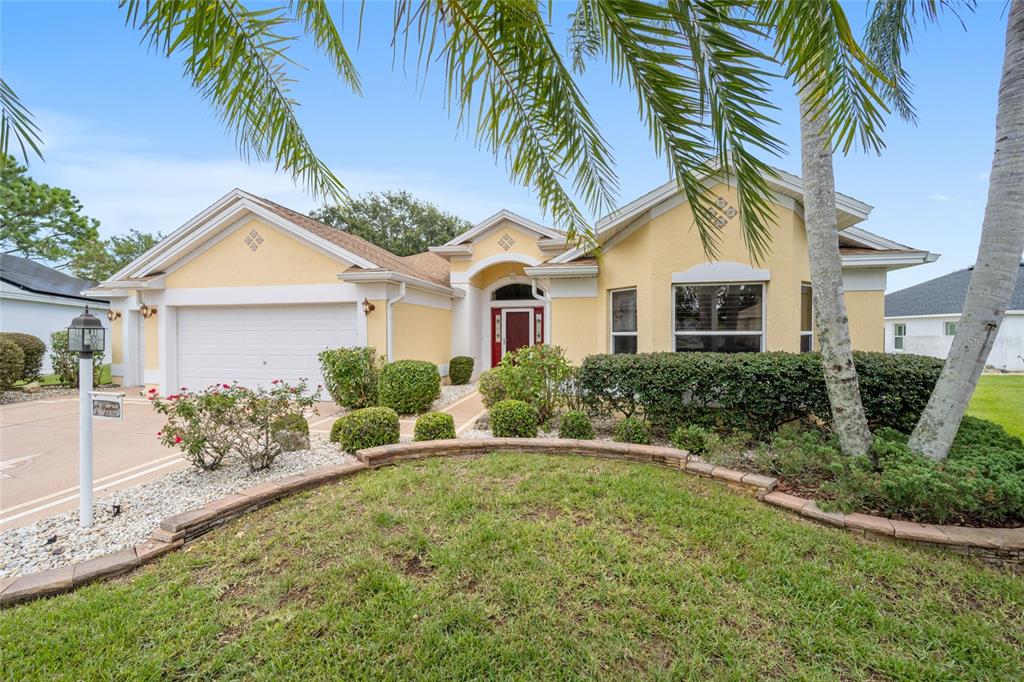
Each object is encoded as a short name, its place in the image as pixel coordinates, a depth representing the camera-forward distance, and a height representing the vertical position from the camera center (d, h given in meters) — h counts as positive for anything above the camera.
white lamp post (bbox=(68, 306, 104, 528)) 4.04 -0.46
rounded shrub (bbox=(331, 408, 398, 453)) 5.93 -1.20
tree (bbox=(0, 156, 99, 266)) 22.20 +6.98
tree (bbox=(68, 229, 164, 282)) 29.30 +6.58
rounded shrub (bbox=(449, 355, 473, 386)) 13.86 -0.84
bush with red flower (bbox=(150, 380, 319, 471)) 5.05 -0.95
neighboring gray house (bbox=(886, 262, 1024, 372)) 21.02 +1.14
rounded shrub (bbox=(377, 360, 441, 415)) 9.09 -0.93
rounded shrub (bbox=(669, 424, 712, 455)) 5.62 -1.29
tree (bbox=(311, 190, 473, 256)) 29.14 +8.53
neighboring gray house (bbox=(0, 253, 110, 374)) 16.03 +1.84
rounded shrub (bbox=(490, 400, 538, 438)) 6.48 -1.21
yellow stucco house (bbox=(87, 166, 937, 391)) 8.17 +1.25
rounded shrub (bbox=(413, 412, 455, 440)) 6.19 -1.22
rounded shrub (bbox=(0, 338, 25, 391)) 11.75 -0.46
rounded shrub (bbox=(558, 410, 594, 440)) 6.29 -1.24
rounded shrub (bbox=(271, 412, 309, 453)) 5.39 -1.12
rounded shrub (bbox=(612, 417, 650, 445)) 6.02 -1.27
